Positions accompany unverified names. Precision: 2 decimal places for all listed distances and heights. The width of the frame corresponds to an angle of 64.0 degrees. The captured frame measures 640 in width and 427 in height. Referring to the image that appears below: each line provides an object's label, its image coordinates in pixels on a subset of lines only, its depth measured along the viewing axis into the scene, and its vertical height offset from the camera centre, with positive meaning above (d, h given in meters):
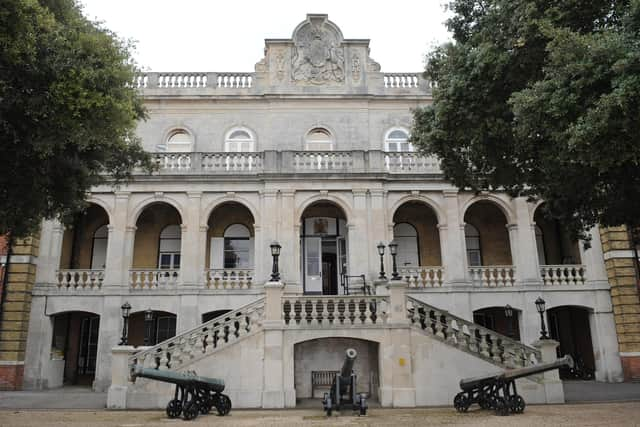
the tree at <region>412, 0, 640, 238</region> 8.60 +5.08
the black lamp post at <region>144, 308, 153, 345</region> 15.85 +1.45
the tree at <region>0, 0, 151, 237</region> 9.37 +5.06
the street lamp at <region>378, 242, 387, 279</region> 15.95 +3.30
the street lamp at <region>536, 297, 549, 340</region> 15.01 +1.40
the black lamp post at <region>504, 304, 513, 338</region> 18.36 +1.51
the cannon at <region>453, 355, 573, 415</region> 11.84 -0.75
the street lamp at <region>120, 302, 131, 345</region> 14.64 +1.39
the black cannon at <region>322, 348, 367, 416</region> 12.28 -0.78
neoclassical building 14.77 +4.28
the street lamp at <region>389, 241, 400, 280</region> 14.96 +2.50
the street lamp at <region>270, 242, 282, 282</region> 14.63 +2.87
